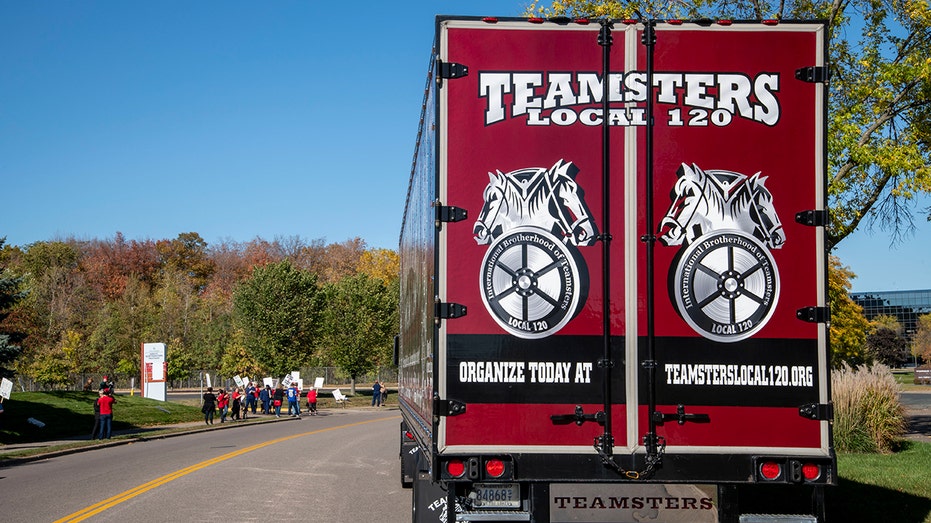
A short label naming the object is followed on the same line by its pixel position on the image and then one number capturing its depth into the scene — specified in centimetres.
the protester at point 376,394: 6198
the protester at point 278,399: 5142
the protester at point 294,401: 4888
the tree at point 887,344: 9644
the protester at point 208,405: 3922
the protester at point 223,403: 4119
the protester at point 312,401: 5150
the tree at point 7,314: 2569
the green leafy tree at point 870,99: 1719
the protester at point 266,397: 5234
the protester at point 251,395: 5024
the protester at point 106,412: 2780
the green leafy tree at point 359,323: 7619
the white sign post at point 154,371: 4559
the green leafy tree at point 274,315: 7350
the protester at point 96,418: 2820
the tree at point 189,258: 10456
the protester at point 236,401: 4272
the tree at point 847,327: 3903
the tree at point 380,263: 9985
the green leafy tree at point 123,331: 6981
